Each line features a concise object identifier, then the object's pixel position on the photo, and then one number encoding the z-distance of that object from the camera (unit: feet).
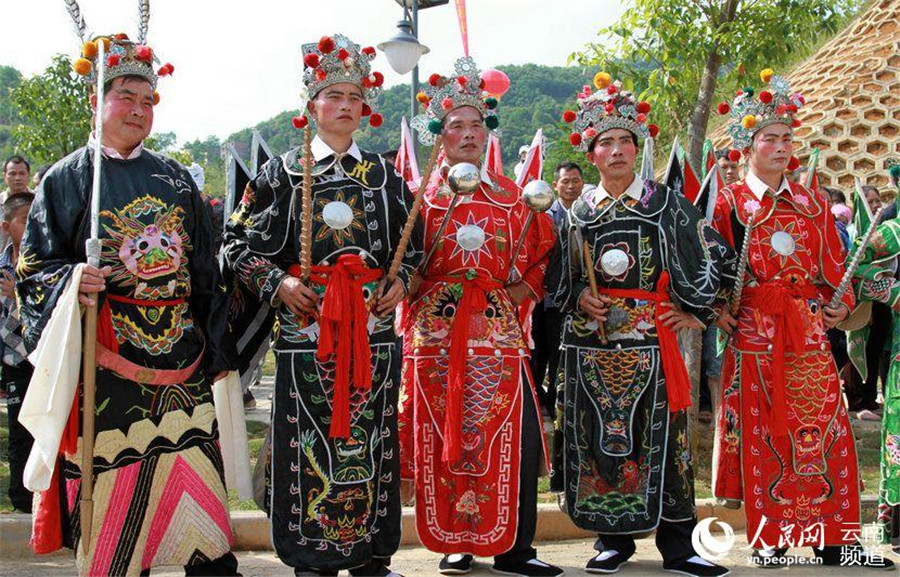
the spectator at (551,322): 23.46
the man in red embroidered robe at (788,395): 16.19
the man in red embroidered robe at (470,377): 15.55
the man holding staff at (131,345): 13.15
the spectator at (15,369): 18.44
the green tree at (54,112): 42.83
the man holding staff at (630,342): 15.94
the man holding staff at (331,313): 14.28
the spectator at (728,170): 23.86
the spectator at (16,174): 24.88
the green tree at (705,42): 24.84
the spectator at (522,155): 20.61
